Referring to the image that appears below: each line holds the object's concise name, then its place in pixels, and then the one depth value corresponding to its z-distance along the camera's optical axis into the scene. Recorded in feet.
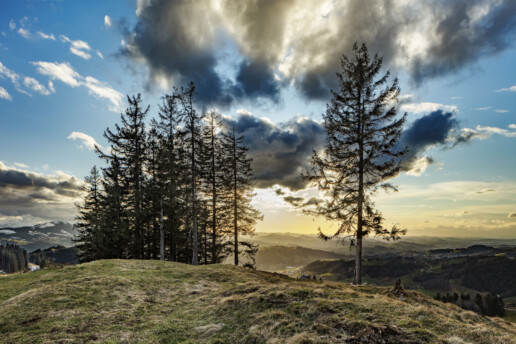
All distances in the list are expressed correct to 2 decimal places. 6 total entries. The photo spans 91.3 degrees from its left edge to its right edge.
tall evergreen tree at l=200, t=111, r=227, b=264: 96.84
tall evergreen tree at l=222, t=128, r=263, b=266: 96.43
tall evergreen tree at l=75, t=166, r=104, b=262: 98.02
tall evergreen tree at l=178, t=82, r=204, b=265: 90.00
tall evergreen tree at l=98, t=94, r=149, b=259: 100.07
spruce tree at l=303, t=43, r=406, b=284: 58.70
